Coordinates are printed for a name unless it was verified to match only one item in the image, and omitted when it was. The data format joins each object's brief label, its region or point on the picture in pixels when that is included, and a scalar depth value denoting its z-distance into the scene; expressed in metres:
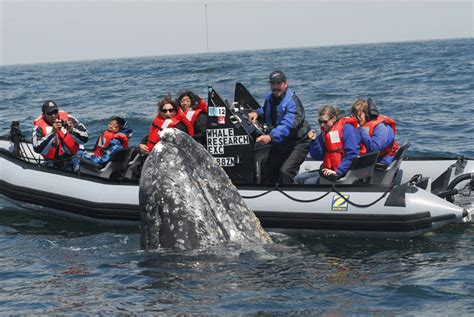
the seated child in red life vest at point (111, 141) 20.30
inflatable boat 16.80
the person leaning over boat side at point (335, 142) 17.11
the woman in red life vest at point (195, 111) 19.87
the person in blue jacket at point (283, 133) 17.71
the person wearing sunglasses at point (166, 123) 18.92
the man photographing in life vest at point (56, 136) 20.85
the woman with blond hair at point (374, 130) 17.60
